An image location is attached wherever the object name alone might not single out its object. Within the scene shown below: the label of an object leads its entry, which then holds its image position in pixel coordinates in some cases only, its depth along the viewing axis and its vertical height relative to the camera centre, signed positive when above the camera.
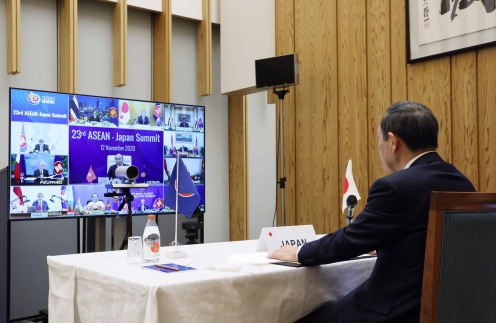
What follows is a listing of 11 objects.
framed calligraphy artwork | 3.04 +0.88
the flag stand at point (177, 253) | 2.24 -0.35
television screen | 3.86 +0.20
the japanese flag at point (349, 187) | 2.74 -0.09
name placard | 2.33 -0.30
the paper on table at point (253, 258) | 2.11 -0.37
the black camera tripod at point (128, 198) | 3.40 -0.17
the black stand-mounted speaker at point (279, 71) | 4.15 +0.82
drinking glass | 2.10 -0.31
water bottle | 2.11 -0.29
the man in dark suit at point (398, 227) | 1.67 -0.19
